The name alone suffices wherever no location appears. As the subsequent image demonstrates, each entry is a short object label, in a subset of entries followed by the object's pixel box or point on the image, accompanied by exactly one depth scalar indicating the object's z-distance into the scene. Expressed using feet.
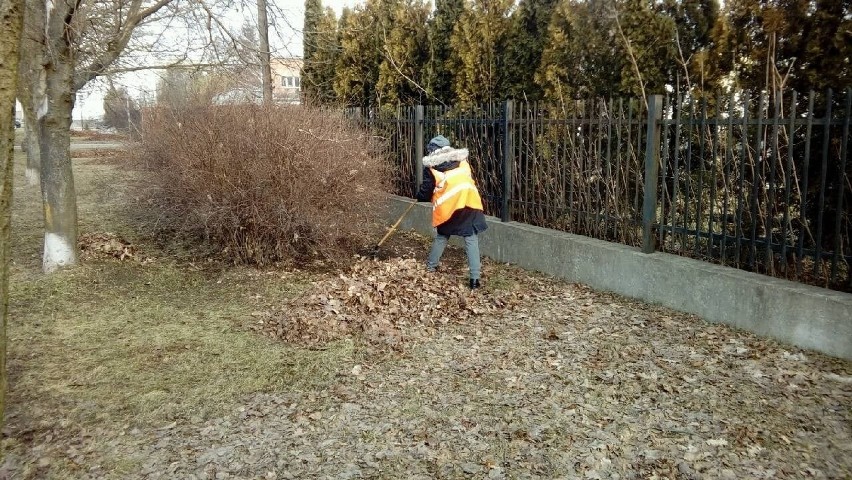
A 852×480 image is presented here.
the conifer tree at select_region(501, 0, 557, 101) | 28.99
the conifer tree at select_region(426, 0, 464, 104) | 34.63
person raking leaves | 22.11
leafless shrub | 22.52
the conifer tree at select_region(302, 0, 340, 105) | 42.63
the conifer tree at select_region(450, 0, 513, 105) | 31.04
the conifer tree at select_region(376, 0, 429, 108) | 36.55
